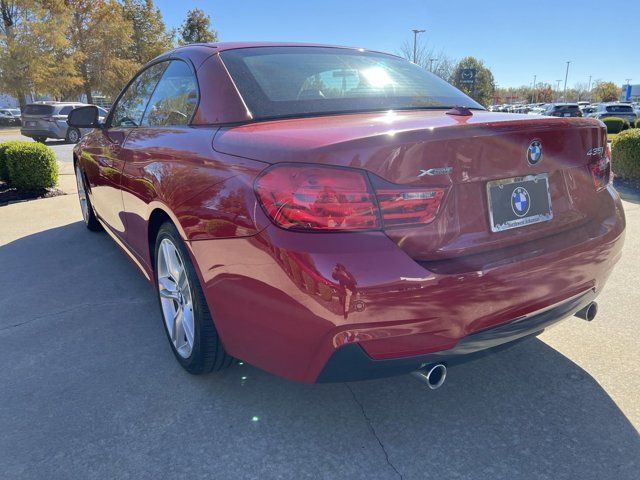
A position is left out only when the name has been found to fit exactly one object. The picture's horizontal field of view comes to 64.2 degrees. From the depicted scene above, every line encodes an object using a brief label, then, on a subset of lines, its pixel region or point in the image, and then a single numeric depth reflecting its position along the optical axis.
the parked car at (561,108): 30.88
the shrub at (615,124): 20.06
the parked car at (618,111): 29.00
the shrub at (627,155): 7.96
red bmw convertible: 1.70
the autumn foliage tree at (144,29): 41.97
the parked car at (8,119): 39.12
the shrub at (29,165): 7.59
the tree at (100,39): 36.31
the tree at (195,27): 49.09
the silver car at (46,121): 20.81
